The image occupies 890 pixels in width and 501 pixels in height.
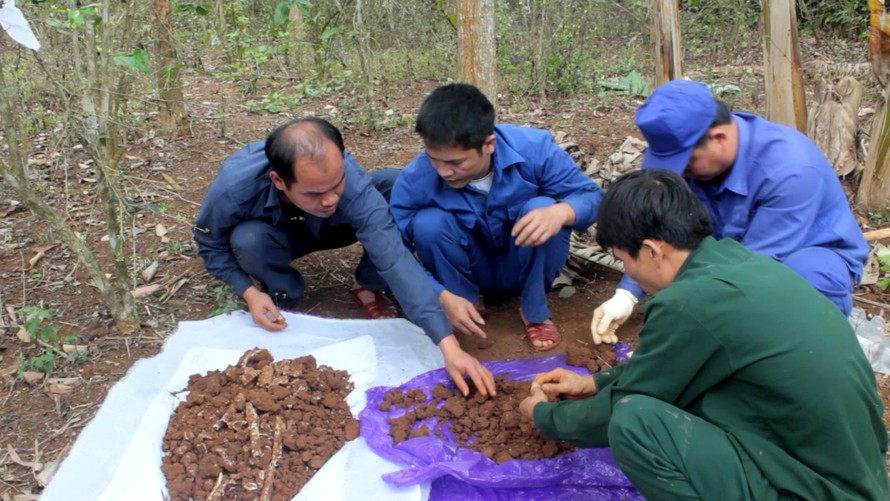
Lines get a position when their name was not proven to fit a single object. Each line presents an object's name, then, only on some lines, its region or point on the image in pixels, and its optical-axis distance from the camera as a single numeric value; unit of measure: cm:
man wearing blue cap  244
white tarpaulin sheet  224
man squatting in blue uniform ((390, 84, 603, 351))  286
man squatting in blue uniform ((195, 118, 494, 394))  268
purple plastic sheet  227
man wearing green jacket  165
